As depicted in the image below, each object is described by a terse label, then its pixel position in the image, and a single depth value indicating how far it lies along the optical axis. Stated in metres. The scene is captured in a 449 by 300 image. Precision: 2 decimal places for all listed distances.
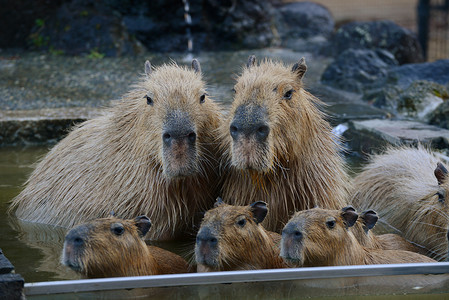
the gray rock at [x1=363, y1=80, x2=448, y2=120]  14.76
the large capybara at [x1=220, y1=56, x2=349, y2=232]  7.16
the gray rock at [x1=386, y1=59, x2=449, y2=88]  17.23
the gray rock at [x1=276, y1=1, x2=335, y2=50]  28.62
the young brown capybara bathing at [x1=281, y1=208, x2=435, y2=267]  6.75
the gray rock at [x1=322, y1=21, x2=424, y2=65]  21.80
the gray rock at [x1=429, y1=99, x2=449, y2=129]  13.23
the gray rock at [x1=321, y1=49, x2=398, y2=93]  18.08
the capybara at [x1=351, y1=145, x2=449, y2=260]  8.41
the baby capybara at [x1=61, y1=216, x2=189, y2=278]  6.35
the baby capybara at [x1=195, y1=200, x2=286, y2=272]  6.78
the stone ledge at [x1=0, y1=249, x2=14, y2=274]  5.95
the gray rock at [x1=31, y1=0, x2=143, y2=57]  22.39
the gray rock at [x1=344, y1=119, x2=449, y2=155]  11.89
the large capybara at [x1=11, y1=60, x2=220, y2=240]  7.67
